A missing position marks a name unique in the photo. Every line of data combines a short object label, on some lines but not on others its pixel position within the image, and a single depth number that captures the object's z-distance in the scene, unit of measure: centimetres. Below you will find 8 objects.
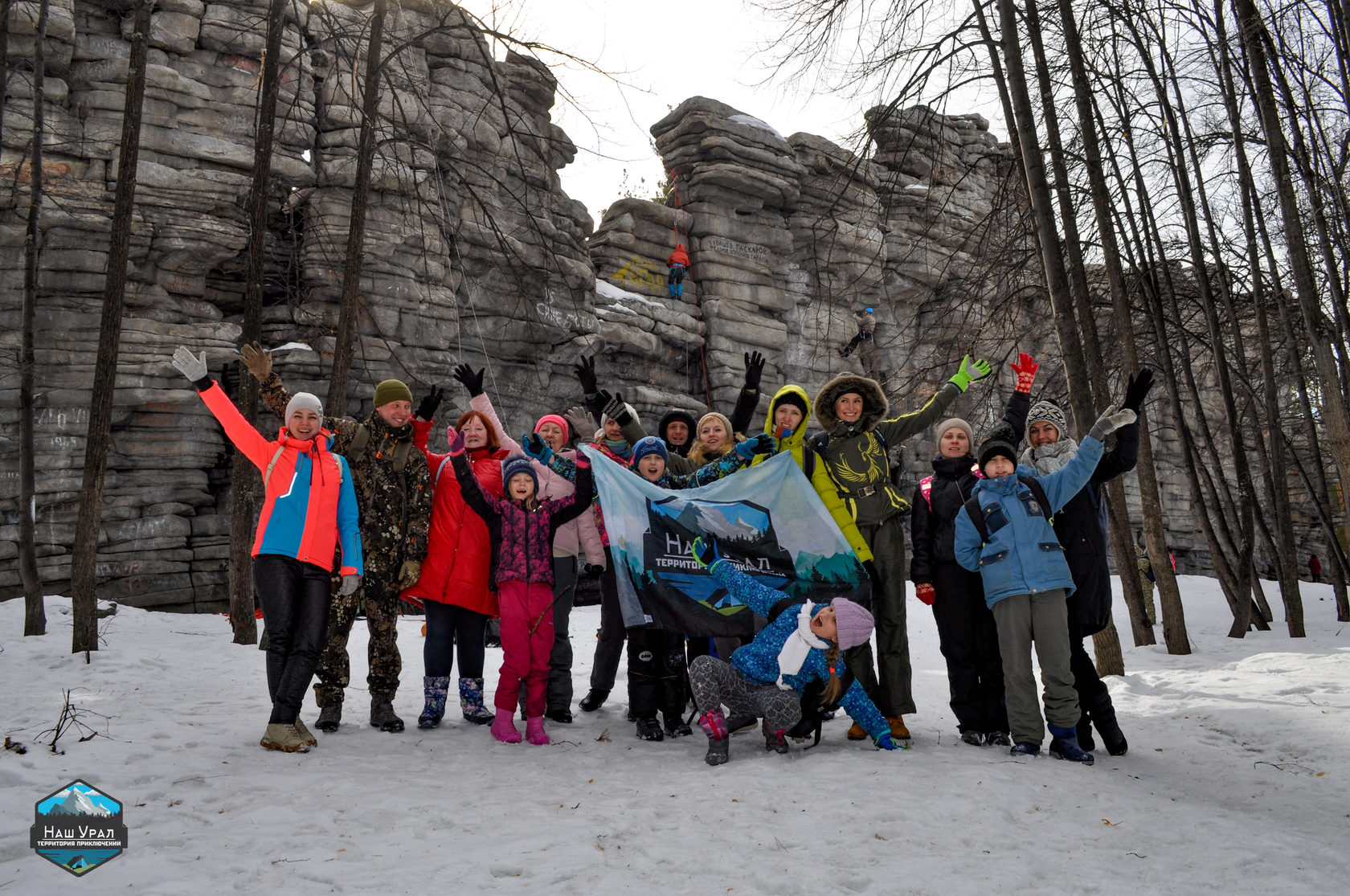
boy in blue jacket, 456
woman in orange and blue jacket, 445
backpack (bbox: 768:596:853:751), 464
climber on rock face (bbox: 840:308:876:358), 2397
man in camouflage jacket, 502
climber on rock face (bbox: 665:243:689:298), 2150
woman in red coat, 520
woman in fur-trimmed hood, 507
